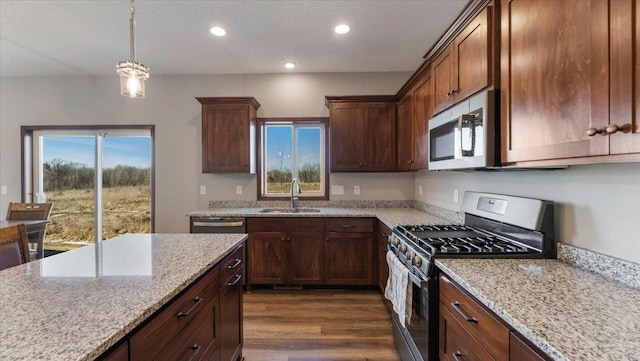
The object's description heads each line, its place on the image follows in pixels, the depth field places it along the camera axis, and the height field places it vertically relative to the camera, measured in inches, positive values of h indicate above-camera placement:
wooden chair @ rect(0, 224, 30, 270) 62.9 -14.6
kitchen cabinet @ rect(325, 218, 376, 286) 127.8 -31.7
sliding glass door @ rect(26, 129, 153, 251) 159.0 +1.3
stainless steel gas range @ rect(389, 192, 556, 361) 58.1 -14.4
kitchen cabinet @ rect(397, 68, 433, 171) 101.3 +21.8
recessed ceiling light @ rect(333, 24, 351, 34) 104.6 +55.5
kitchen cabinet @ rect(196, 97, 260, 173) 138.4 +23.1
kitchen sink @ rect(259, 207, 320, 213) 143.2 -14.9
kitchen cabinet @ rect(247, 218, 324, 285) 128.5 -31.3
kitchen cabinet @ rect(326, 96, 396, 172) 138.1 +22.5
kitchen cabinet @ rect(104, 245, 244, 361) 36.9 -23.5
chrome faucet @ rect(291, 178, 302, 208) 146.8 -4.9
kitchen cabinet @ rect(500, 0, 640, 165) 33.6 +13.8
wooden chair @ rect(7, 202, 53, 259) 129.0 -13.3
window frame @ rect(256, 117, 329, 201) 152.3 +17.1
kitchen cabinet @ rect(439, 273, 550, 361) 35.3 -22.0
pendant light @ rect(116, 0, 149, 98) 74.6 +27.7
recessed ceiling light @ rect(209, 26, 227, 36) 105.7 +55.6
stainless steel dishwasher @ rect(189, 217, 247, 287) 128.0 -19.6
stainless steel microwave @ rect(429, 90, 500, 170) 58.2 +10.4
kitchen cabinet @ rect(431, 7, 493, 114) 59.6 +27.8
